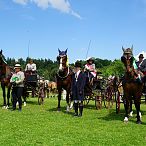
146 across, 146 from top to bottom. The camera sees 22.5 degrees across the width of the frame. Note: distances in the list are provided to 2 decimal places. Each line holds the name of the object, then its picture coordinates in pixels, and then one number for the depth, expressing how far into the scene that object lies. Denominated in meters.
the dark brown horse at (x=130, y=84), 12.80
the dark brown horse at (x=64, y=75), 16.80
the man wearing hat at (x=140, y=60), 16.67
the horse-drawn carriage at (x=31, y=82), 21.31
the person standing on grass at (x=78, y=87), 15.23
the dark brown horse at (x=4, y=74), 18.30
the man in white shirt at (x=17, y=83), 16.42
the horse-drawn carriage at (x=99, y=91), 19.19
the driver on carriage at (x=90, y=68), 19.08
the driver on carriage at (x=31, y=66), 21.73
